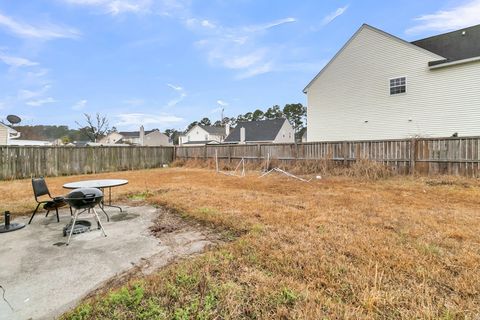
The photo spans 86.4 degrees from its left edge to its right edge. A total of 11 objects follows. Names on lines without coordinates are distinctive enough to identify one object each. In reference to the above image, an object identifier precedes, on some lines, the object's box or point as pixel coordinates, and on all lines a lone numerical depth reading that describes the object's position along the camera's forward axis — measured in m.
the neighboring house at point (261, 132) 31.42
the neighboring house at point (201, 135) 45.25
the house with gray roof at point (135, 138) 46.94
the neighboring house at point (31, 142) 27.41
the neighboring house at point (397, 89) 10.86
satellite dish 9.55
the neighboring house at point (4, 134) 15.33
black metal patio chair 4.12
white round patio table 4.09
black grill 3.35
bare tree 36.39
